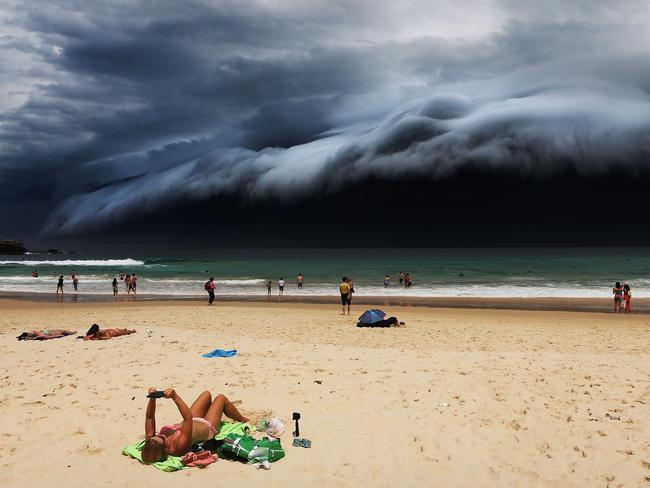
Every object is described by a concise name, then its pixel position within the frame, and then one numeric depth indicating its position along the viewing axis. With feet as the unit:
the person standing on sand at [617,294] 93.66
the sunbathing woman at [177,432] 22.50
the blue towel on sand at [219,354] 43.98
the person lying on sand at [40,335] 53.36
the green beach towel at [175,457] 22.20
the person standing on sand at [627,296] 92.12
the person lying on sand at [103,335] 52.95
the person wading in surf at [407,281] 161.37
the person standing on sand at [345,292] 86.38
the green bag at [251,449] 22.89
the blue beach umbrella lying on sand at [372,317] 67.72
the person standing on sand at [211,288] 108.17
